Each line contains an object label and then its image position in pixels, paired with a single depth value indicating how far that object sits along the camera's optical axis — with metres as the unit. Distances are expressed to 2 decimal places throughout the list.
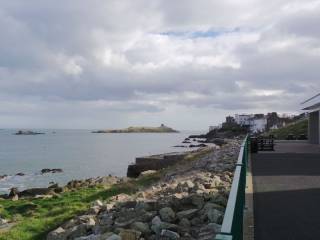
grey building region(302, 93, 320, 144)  19.44
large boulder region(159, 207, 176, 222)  5.35
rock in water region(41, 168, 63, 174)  28.25
